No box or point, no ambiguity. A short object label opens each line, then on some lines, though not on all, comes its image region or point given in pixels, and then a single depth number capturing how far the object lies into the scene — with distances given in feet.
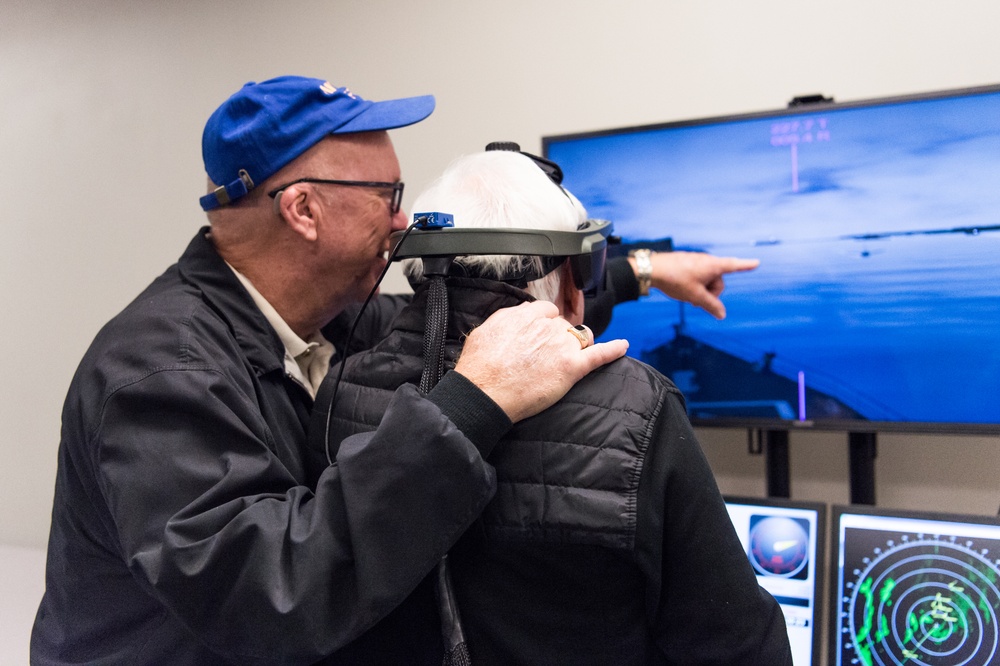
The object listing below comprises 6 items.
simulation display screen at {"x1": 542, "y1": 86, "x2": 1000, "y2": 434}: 5.31
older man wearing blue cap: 3.20
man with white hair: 3.22
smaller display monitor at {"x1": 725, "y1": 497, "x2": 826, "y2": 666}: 5.32
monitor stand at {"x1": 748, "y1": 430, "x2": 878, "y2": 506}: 5.76
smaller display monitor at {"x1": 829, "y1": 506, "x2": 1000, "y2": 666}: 4.87
